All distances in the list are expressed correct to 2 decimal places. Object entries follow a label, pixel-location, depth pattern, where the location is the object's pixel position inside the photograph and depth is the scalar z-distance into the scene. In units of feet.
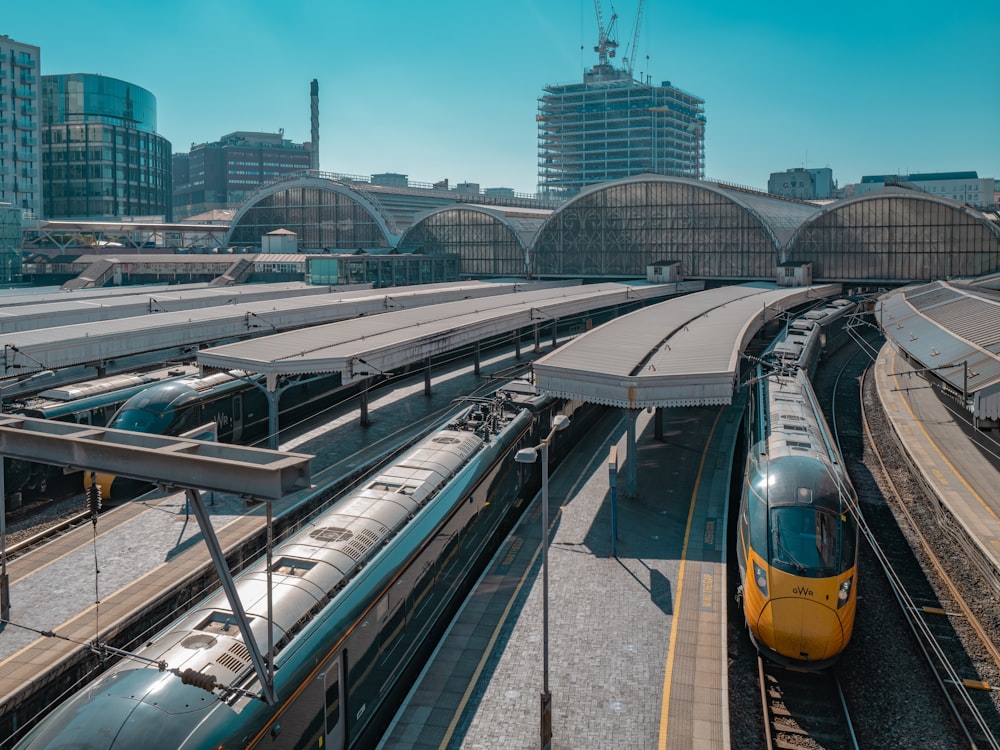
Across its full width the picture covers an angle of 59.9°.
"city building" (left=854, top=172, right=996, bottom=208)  611.88
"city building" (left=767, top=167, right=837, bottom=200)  553.64
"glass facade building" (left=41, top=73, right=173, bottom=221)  484.33
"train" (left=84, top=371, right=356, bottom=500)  101.96
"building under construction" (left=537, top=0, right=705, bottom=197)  601.21
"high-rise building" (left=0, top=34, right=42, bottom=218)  400.88
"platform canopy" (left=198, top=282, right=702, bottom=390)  112.88
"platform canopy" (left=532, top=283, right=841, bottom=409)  99.45
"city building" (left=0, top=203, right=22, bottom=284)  278.46
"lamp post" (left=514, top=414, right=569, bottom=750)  54.54
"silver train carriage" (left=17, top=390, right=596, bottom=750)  40.06
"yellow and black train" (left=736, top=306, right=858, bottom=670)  62.13
